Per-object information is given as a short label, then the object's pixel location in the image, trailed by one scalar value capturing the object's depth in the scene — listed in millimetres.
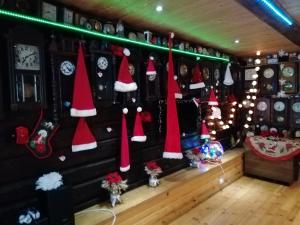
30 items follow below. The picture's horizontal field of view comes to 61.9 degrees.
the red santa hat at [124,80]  2355
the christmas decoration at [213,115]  3740
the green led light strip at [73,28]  1699
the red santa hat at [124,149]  2470
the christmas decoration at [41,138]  1901
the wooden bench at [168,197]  2227
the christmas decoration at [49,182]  1838
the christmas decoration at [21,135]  1794
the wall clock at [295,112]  4098
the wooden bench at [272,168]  3703
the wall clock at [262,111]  4395
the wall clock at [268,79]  4277
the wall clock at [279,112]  4215
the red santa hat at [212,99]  3712
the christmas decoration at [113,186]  2316
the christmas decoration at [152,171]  2756
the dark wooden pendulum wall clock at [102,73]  2219
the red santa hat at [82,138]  2129
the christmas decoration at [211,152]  3674
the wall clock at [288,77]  4078
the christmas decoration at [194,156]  3436
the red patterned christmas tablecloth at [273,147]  3658
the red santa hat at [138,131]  2615
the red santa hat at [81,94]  2012
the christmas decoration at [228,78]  4145
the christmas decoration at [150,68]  2686
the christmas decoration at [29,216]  1700
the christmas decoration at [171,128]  2734
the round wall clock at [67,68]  2008
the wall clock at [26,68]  1715
